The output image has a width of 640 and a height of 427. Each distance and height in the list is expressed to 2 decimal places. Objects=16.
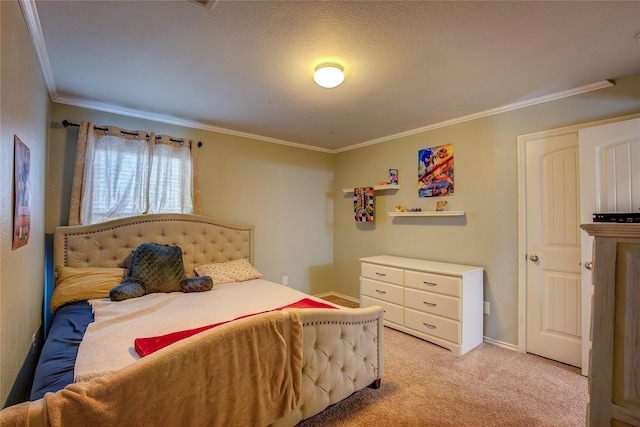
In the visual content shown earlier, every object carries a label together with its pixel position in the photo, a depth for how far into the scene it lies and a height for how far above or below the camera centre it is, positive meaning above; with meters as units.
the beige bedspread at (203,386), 0.90 -0.63
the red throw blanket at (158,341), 1.44 -0.64
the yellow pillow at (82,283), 2.26 -0.55
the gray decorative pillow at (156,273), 2.54 -0.50
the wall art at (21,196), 1.46 +0.11
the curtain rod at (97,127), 2.70 +0.86
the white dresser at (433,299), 2.72 -0.80
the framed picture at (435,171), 3.29 +0.58
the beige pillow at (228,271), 3.02 -0.57
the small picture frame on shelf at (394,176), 3.79 +0.57
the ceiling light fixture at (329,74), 2.03 +1.03
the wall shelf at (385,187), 3.73 +0.43
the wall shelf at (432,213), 3.11 +0.08
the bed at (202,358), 0.99 -0.67
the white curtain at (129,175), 2.72 +0.43
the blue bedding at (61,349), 1.26 -0.71
